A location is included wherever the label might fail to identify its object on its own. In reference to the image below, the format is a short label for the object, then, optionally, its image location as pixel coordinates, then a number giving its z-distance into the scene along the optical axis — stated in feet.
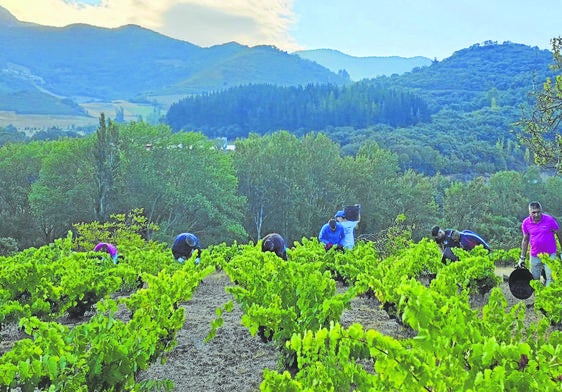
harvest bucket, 24.99
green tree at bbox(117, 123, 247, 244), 125.70
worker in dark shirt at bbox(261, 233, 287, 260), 32.63
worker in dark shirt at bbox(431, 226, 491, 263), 32.63
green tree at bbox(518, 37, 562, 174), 36.42
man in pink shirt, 25.13
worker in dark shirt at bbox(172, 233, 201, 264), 39.86
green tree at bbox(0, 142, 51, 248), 115.85
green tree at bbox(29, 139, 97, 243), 117.39
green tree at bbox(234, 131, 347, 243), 141.90
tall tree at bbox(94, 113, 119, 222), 111.65
